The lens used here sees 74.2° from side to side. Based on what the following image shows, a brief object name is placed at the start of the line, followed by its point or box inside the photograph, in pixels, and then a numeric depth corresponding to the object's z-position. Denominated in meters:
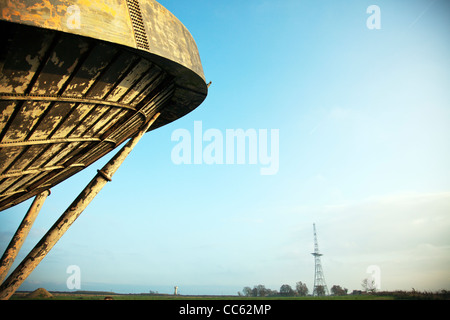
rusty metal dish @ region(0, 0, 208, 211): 3.98
